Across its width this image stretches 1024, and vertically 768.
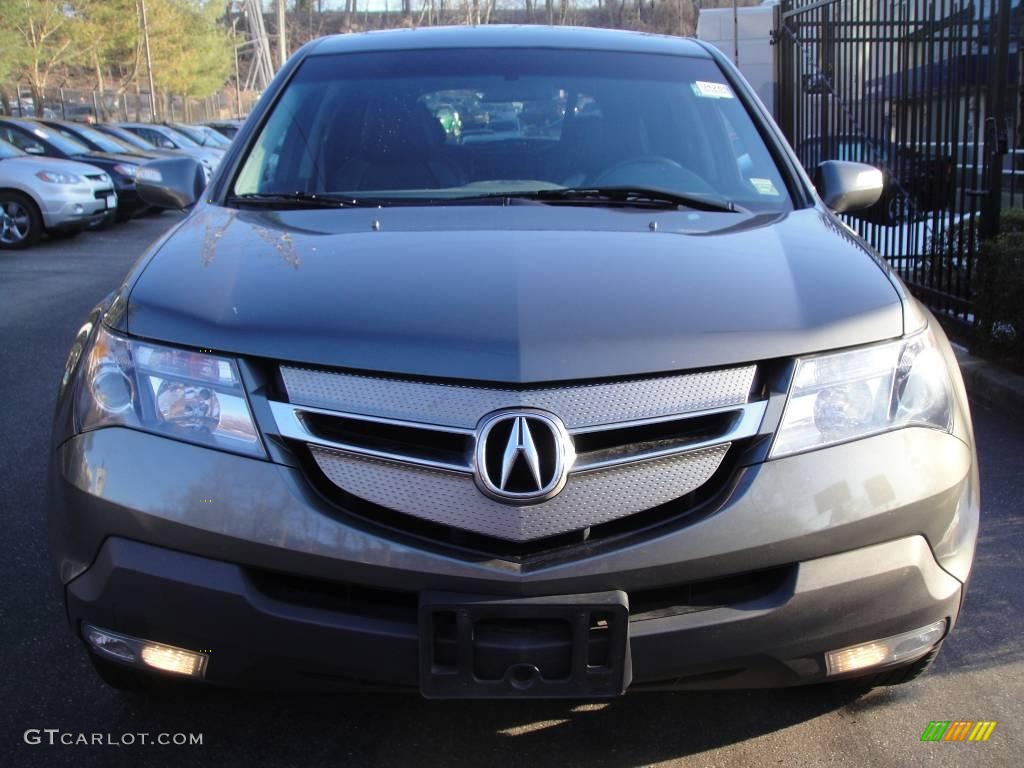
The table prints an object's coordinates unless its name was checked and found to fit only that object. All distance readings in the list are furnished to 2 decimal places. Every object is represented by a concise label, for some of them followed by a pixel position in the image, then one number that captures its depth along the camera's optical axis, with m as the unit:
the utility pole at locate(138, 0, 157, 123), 37.43
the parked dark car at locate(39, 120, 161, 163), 18.61
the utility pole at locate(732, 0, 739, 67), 17.69
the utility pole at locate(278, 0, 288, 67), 40.50
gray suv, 1.97
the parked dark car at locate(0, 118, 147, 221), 16.02
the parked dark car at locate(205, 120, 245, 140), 36.19
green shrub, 5.32
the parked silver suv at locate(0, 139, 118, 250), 13.35
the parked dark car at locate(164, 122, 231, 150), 28.81
